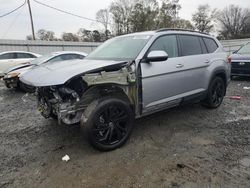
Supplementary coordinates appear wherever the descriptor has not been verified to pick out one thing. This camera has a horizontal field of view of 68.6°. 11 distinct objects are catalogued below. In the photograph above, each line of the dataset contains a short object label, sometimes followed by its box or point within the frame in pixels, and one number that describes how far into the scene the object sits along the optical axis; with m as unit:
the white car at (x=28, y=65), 6.33
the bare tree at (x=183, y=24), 31.83
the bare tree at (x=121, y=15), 29.61
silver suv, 2.57
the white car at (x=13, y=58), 8.93
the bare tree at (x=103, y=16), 32.85
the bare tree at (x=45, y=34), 33.50
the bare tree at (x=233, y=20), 50.08
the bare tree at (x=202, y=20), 45.14
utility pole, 19.92
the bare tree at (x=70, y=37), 33.84
